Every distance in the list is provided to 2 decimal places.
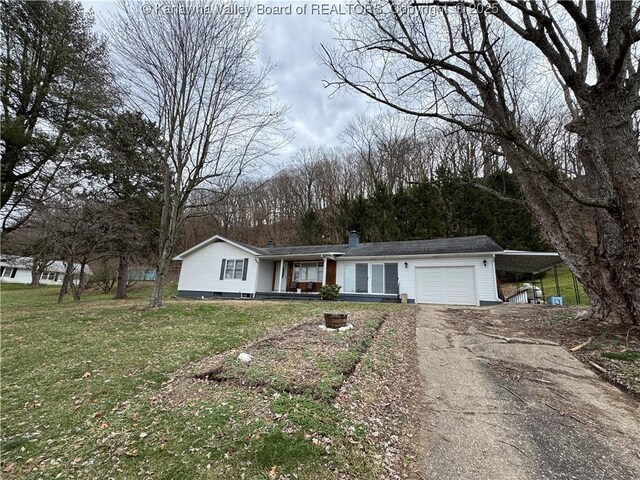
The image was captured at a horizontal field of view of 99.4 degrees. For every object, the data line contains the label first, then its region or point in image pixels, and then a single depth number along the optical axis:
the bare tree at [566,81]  4.87
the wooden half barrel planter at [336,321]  6.25
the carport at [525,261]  11.12
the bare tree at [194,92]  8.01
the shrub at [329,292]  13.98
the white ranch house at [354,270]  12.53
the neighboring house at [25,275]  33.59
